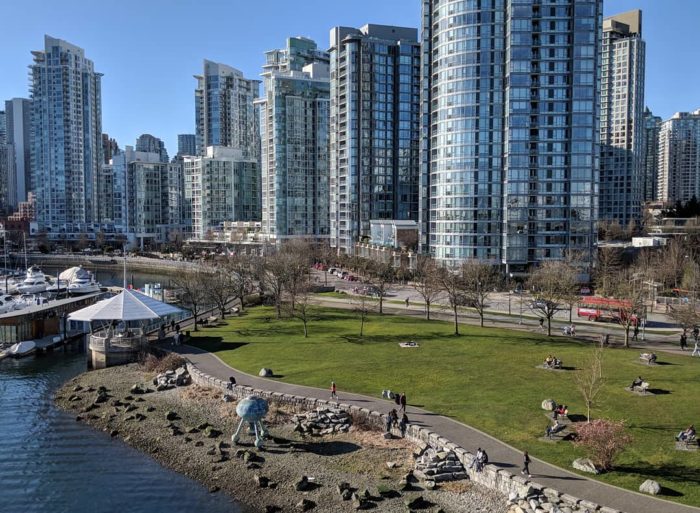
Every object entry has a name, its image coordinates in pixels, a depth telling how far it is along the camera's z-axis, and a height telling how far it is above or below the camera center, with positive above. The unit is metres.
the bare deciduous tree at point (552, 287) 75.56 -7.88
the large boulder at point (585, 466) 36.09 -14.01
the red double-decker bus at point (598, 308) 83.06 -10.96
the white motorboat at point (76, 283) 133.75 -12.44
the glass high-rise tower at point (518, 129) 119.81 +19.91
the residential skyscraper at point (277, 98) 199.00 +42.29
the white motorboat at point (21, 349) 79.94 -15.86
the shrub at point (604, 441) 36.19 -12.57
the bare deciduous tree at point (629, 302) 69.19 -8.74
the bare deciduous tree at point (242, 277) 105.04 -8.96
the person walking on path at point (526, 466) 36.00 -13.85
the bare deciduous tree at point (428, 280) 88.94 -8.11
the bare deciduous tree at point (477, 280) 83.50 -8.21
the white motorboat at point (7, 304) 102.41 -13.29
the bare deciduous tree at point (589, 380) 43.53 -11.97
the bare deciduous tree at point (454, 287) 82.69 -8.28
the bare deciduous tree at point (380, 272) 121.31 -9.27
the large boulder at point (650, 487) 33.41 -14.06
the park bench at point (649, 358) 59.99 -12.59
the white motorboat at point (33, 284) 134.25 -12.57
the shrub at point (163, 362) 66.62 -14.80
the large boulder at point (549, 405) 46.46 -13.28
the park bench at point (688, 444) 38.84 -13.60
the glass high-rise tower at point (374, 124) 176.50 +30.73
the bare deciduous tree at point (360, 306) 83.85 -12.41
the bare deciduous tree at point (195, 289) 88.06 -9.17
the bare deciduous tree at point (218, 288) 93.85 -9.31
